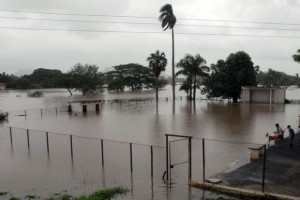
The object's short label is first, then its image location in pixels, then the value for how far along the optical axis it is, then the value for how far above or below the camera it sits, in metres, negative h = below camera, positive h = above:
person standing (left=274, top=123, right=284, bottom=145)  20.52 -3.46
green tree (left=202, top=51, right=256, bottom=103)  57.53 +0.56
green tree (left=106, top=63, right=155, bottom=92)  100.06 +1.59
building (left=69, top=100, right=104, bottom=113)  46.41 -3.45
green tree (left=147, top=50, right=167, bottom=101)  65.25 +3.47
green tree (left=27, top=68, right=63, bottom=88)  152.25 +2.81
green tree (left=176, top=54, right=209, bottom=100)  60.31 +2.36
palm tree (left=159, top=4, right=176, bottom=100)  61.56 +11.30
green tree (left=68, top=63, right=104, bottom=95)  84.25 +0.80
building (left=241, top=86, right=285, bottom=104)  53.75 -2.65
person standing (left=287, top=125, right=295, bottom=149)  19.63 -3.28
